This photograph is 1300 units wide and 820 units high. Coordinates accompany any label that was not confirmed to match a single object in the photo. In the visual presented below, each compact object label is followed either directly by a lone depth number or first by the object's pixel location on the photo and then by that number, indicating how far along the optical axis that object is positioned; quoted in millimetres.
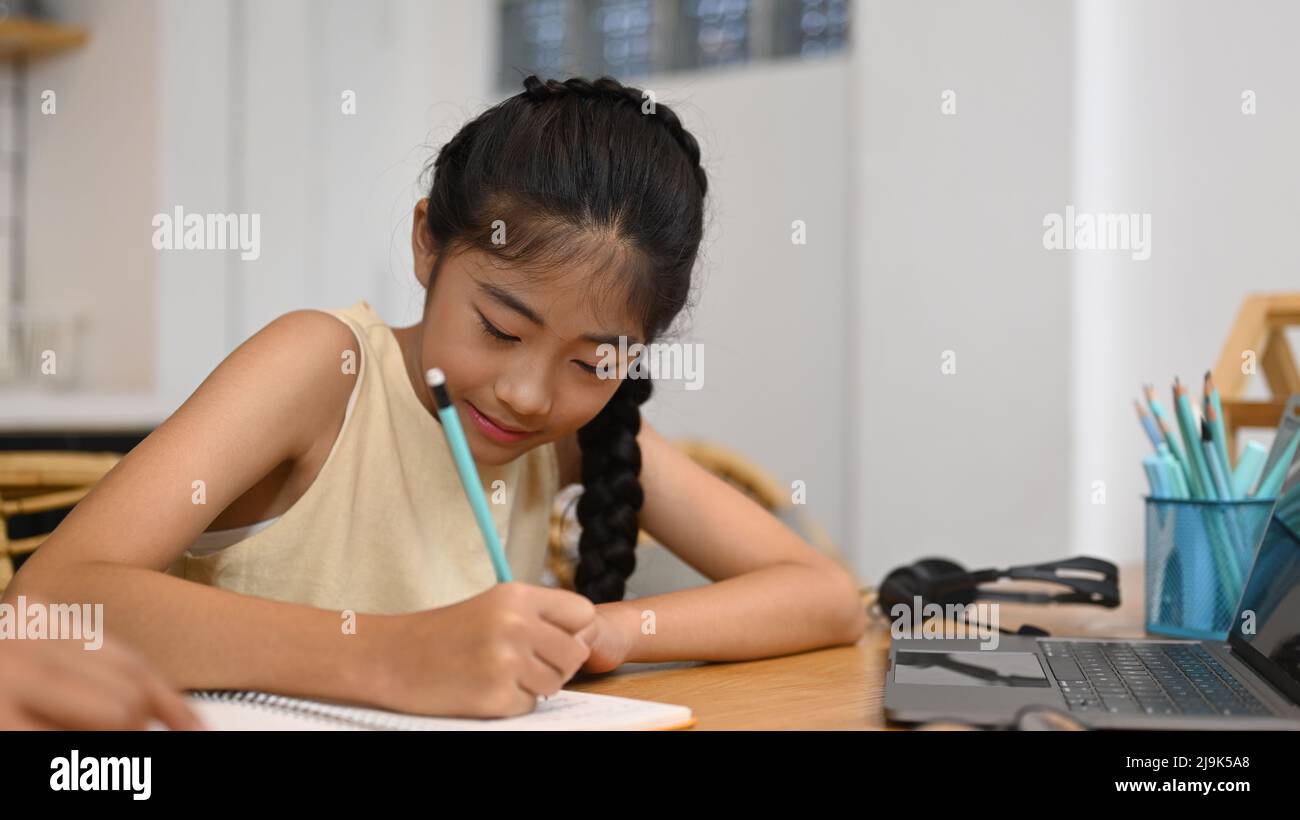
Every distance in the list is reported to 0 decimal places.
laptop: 623
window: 2848
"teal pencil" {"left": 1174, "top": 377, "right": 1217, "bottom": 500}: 1004
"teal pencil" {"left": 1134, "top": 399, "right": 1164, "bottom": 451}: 1085
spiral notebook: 587
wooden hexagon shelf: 1307
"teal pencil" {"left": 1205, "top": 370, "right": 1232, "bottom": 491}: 1009
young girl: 651
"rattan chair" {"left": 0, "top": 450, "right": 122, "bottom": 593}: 1187
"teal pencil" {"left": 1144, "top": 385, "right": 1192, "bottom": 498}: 1019
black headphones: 1087
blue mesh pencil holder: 983
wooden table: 675
